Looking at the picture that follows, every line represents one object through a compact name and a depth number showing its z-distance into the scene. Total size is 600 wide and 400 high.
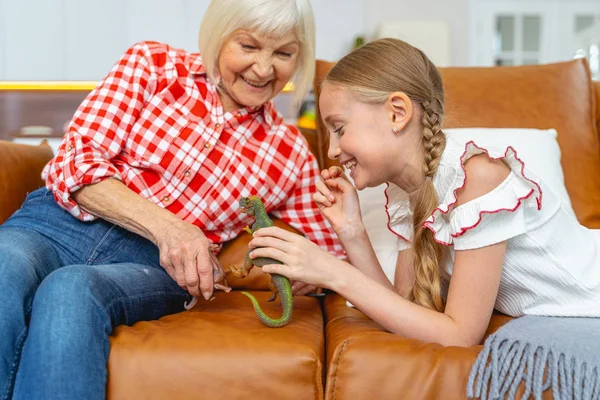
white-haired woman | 1.15
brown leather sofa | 0.94
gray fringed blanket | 0.90
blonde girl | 1.04
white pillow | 1.51
